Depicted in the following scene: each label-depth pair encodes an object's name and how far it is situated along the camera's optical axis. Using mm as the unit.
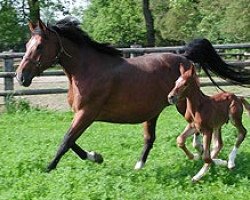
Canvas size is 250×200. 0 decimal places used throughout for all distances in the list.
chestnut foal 8160
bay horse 8527
